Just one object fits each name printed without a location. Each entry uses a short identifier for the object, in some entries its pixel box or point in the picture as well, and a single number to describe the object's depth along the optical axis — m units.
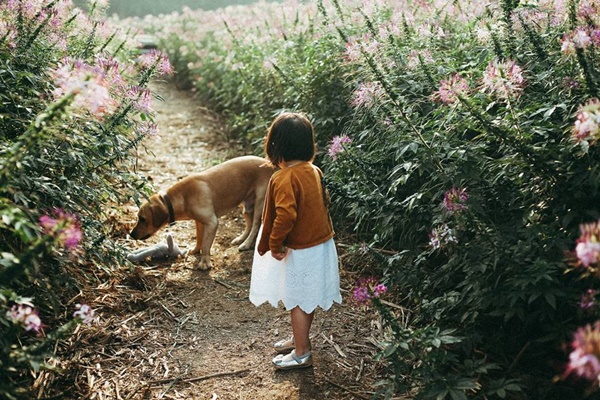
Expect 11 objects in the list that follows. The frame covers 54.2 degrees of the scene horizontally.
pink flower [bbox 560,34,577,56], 2.41
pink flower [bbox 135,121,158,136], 3.92
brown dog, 4.51
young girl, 3.17
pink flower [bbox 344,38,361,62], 3.74
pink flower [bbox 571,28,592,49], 2.32
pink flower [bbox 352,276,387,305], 2.56
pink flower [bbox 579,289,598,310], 2.06
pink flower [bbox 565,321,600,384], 1.53
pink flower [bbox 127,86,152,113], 3.72
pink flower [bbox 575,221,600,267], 1.72
